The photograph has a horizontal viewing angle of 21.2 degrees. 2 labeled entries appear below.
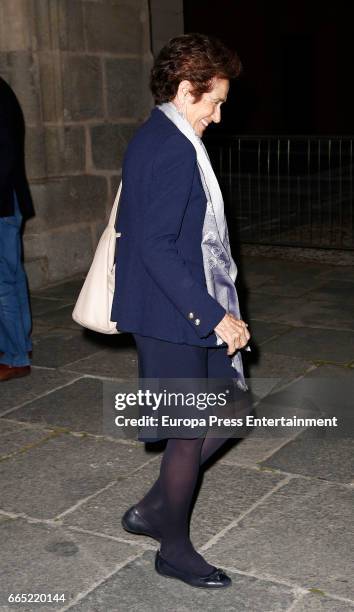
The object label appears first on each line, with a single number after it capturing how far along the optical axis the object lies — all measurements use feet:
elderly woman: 9.57
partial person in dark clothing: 17.38
